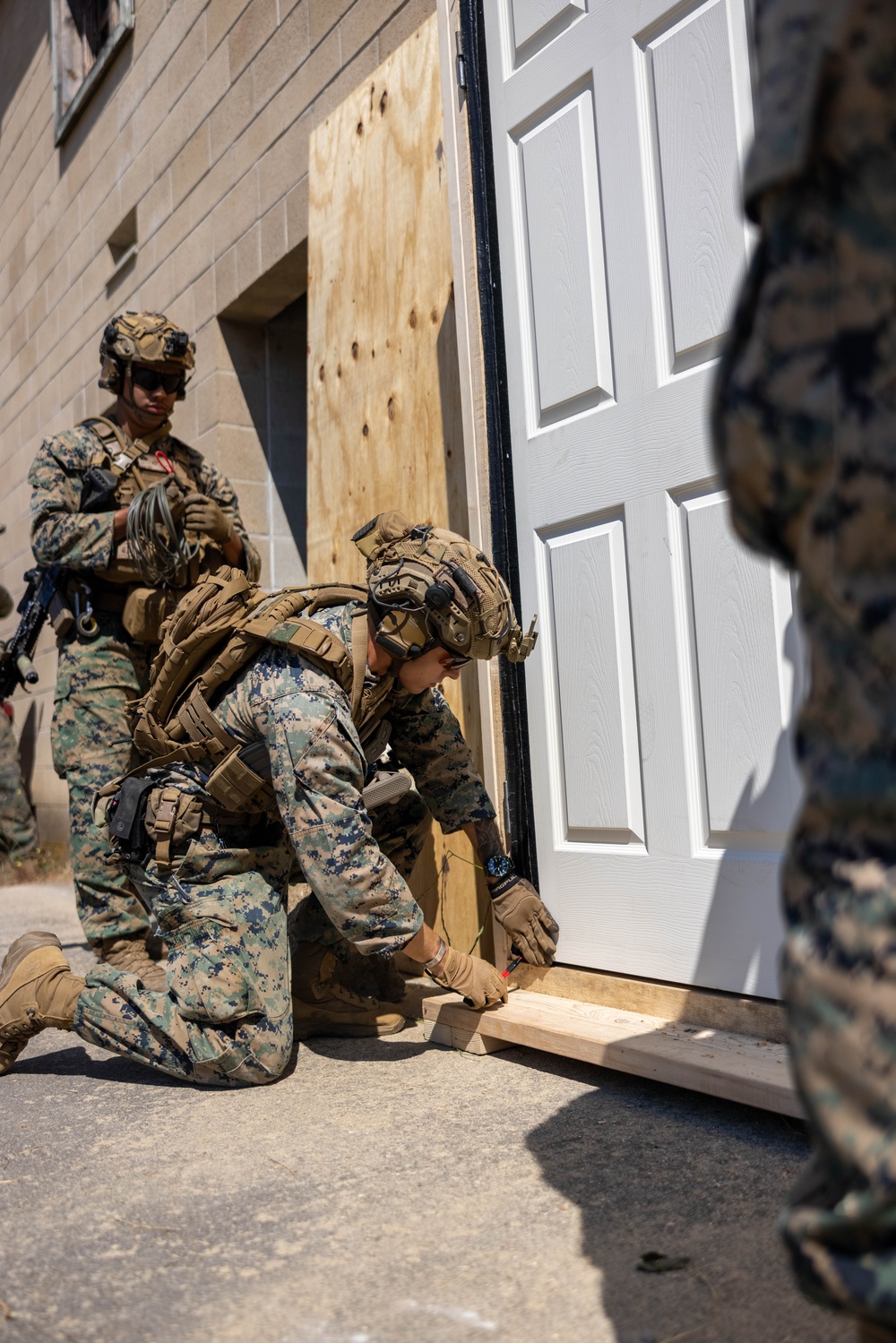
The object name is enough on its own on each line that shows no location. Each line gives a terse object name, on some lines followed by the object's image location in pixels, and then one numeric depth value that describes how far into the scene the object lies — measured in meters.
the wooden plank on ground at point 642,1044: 2.00
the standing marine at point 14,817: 6.89
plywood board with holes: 3.24
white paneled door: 2.29
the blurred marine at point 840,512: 0.88
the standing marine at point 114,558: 3.58
